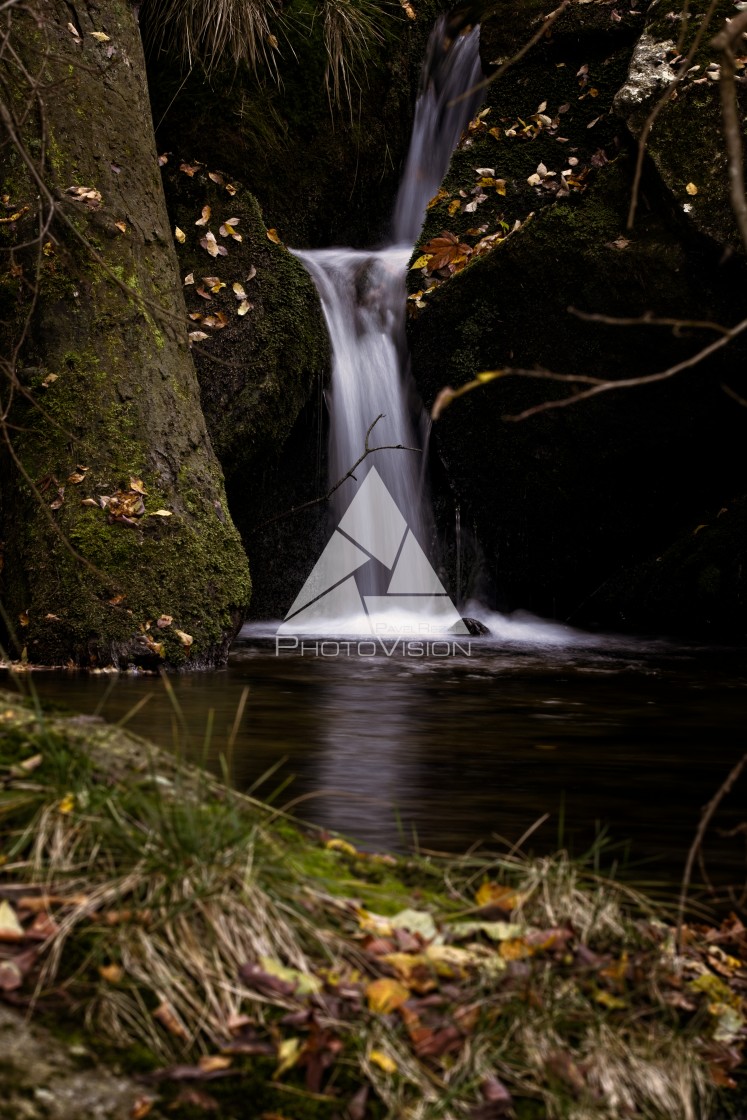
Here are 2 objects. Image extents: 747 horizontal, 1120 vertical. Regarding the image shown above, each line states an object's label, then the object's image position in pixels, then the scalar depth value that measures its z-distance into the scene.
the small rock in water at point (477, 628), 10.21
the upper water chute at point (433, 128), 11.74
